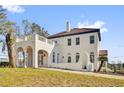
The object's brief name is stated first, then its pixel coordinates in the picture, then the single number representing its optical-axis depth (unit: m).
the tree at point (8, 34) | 6.00
